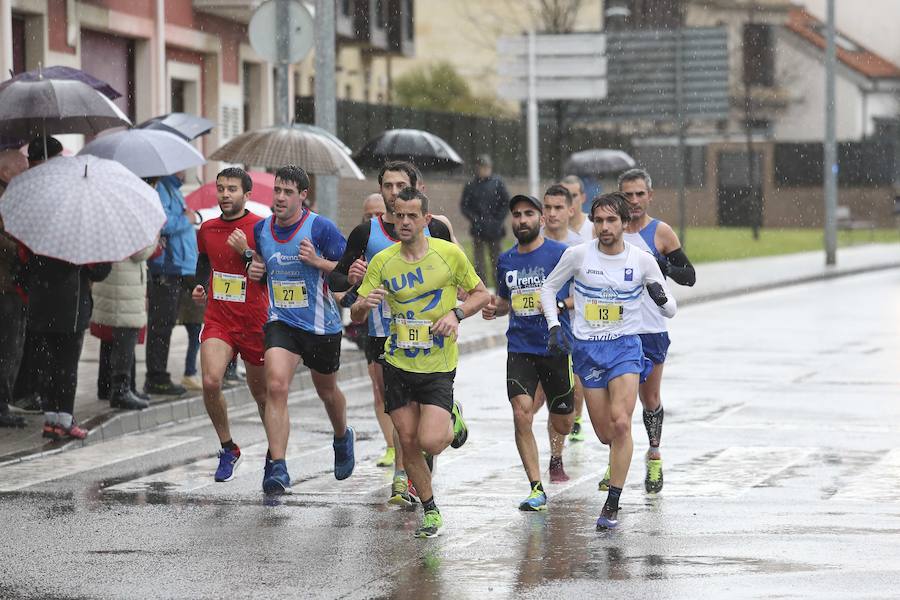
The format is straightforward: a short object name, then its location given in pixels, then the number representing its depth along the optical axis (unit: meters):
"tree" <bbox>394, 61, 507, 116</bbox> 60.97
